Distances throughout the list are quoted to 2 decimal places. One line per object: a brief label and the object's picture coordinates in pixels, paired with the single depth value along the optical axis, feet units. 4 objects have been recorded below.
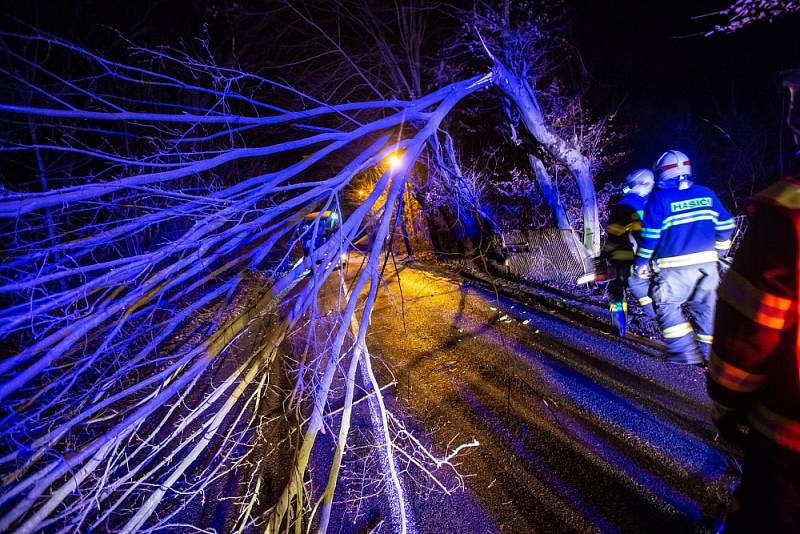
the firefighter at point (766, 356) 3.81
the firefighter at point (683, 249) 10.80
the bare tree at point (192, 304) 4.93
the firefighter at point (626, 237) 13.53
